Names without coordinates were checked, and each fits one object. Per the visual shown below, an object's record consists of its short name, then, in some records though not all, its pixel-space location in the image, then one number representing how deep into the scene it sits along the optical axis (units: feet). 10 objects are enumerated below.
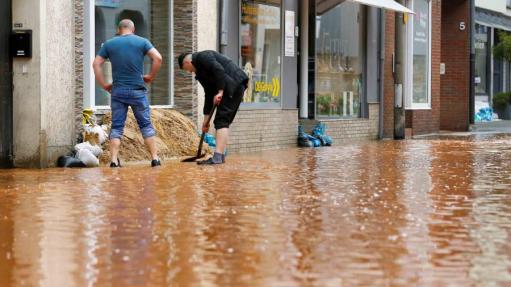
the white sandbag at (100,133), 49.16
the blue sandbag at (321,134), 71.46
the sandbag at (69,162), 46.95
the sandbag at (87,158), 47.33
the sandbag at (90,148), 47.87
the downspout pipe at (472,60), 103.60
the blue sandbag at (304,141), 69.46
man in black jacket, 48.21
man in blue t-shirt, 46.78
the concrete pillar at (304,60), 72.33
